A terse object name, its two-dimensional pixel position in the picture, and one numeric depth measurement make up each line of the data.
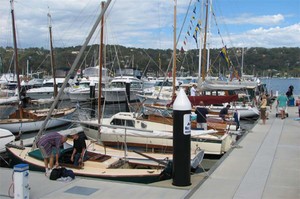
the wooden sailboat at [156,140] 15.70
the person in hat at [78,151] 11.20
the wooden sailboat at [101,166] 10.70
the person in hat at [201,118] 17.55
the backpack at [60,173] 9.19
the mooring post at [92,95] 46.32
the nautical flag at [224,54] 32.06
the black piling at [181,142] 8.71
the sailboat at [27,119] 23.56
